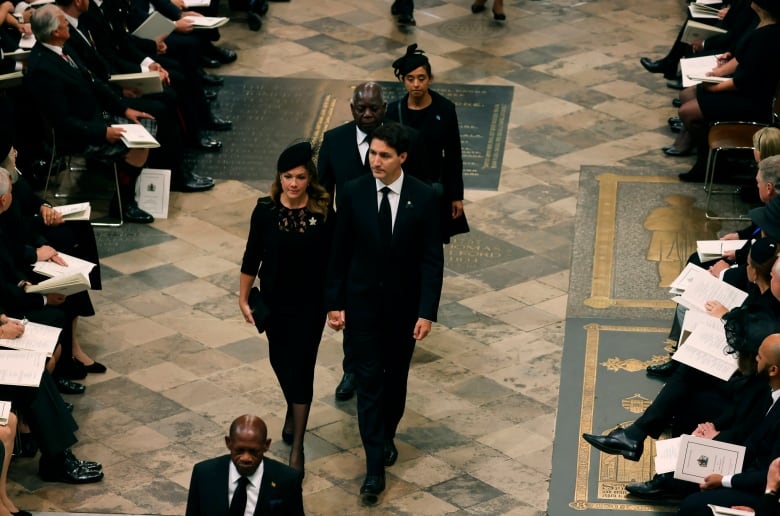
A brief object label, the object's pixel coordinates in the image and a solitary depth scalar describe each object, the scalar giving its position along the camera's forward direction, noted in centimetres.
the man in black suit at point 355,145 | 1980
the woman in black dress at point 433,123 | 2128
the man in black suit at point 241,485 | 1486
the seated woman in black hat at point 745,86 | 2612
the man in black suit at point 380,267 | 1839
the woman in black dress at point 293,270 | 1827
